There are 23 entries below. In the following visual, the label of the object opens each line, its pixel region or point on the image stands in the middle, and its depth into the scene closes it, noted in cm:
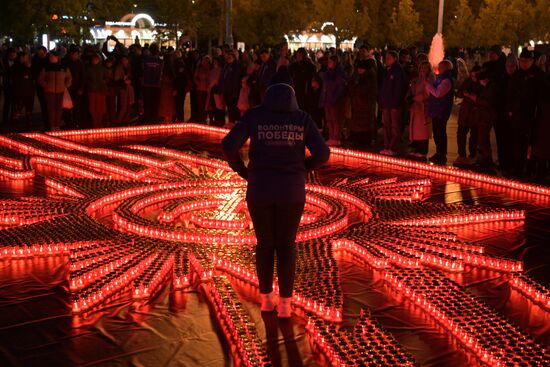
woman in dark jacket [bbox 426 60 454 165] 1398
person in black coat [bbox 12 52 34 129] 1848
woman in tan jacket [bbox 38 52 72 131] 1702
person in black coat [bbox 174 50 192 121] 1934
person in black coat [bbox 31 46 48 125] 1770
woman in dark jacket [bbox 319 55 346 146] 1611
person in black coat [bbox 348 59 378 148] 1555
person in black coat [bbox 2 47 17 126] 1901
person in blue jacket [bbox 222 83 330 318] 616
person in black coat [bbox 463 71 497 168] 1359
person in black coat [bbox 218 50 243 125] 1841
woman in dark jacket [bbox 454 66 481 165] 1395
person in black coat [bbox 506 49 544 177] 1277
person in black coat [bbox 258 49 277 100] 1748
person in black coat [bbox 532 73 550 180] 1255
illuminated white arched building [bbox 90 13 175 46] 6328
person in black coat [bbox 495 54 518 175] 1331
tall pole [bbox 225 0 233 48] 3258
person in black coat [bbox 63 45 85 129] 1794
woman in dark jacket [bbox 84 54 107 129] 1778
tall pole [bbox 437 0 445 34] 3444
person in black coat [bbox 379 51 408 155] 1495
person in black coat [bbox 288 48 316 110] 1750
